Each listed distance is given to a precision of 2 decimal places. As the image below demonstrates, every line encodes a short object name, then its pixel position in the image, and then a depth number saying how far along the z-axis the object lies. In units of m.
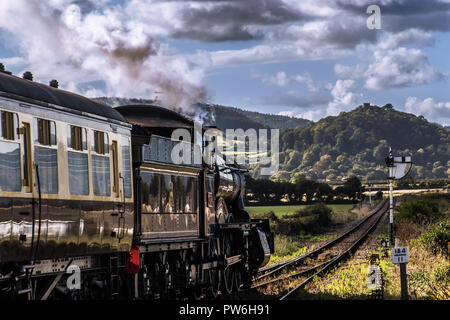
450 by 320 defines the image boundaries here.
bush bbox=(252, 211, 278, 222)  52.83
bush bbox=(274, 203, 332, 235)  47.69
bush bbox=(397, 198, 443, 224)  39.36
